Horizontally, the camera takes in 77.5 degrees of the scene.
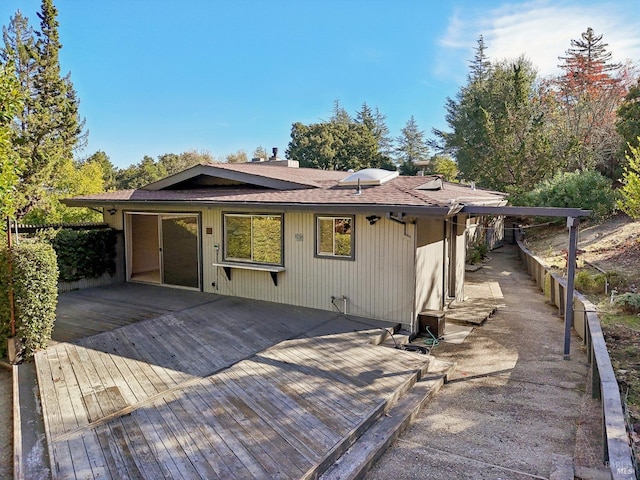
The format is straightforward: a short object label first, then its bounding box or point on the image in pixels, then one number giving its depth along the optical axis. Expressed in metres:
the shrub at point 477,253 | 14.89
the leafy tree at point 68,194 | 13.59
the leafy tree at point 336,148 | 32.62
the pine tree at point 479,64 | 31.88
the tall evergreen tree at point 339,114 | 43.19
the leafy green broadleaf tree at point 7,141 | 4.41
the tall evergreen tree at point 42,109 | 16.12
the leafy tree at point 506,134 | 19.73
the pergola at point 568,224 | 5.67
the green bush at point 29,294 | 5.04
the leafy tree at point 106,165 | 33.22
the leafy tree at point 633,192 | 8.73
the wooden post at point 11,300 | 5.05
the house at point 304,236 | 6.65
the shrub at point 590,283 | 8.25
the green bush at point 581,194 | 14.92
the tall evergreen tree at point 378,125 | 42.50
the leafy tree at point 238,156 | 40.56
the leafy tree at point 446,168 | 28.77
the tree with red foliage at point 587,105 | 20.78
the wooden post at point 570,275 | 5.72
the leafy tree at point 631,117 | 15.52
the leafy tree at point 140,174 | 33.91
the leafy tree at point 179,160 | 37.47
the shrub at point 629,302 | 6.61
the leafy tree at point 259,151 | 41.47
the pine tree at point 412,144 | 40.66
